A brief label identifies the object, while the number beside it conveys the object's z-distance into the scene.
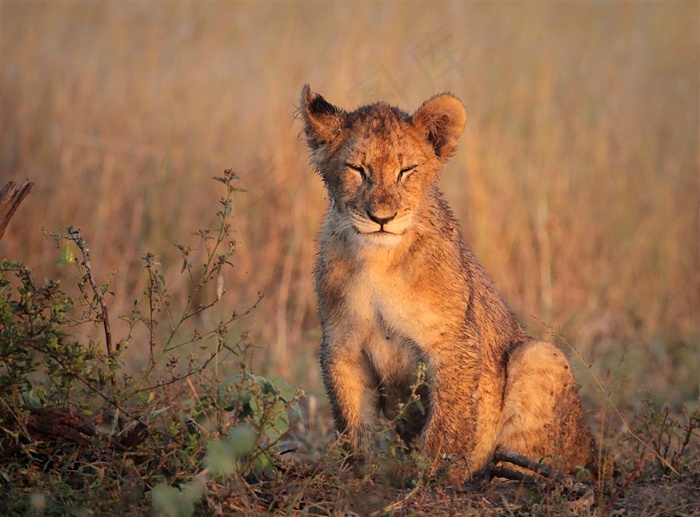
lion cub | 9.46
